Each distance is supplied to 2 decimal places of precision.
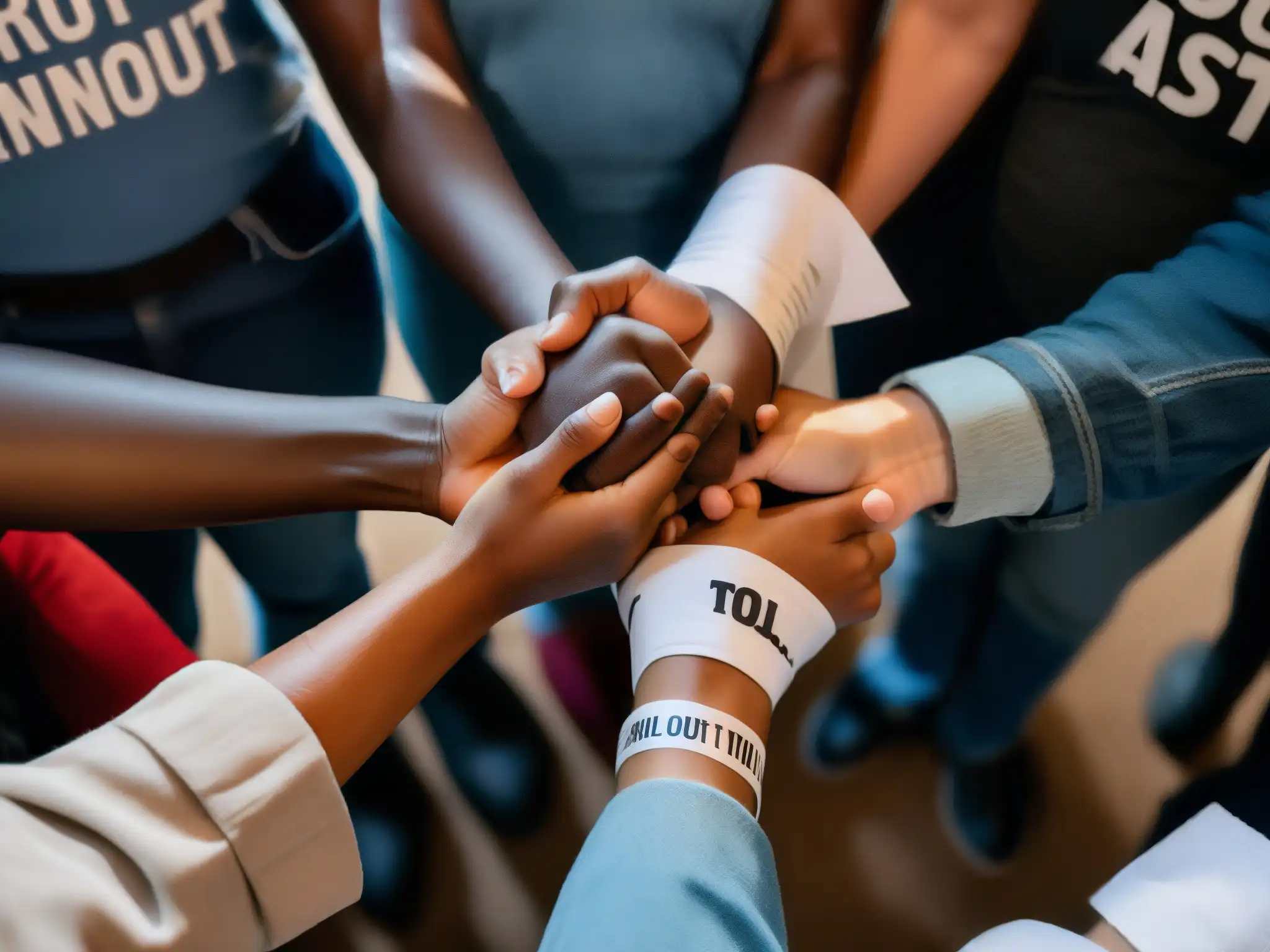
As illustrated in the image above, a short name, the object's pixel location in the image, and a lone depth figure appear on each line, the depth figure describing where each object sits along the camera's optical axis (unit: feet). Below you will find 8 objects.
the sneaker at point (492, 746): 3.36
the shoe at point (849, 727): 3.50
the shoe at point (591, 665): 3.60
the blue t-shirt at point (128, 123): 1.93
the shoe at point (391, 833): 3.13
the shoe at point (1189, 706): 3.54
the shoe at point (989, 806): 3.25
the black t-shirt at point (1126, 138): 1.98
